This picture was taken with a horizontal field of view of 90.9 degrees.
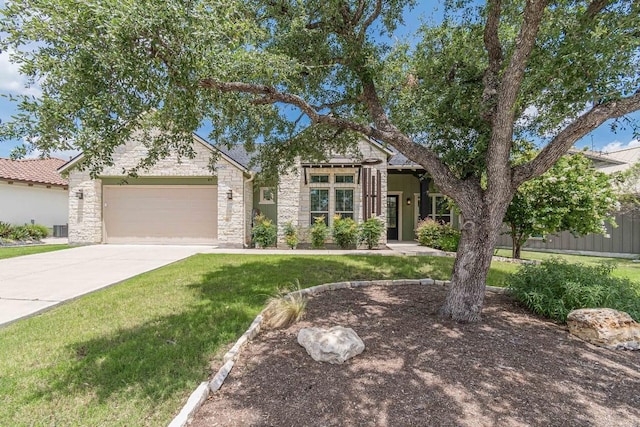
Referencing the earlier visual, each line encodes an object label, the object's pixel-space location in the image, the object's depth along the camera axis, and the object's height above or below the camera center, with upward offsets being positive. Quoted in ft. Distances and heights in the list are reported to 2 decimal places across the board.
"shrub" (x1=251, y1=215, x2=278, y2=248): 40.60 -2.23
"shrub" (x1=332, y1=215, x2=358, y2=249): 39.58 -2.00
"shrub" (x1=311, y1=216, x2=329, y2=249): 39.70 -2.04
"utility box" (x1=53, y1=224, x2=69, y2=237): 55.67 -2.62
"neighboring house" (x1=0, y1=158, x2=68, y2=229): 49.52 +3.76
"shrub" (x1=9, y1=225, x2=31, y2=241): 43.60 -2.42
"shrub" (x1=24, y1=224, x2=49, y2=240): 46.40 -2.24
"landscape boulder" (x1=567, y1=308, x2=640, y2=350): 12.20 -4.40
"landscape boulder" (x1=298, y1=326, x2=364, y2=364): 10.66 -4.44
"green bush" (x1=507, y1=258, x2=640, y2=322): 14.40 -3.50
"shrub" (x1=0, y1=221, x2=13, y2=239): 42.88 -1.93
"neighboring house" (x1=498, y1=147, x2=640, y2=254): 40.73 -3.19
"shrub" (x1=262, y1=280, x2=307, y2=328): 13.80 -4.28
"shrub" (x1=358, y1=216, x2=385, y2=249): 39.58 -1.88
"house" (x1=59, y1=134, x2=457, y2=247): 41.04 +2.55
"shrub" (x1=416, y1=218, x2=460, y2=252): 37.27 -2.24
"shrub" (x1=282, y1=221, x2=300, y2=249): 40.04 -2.32
